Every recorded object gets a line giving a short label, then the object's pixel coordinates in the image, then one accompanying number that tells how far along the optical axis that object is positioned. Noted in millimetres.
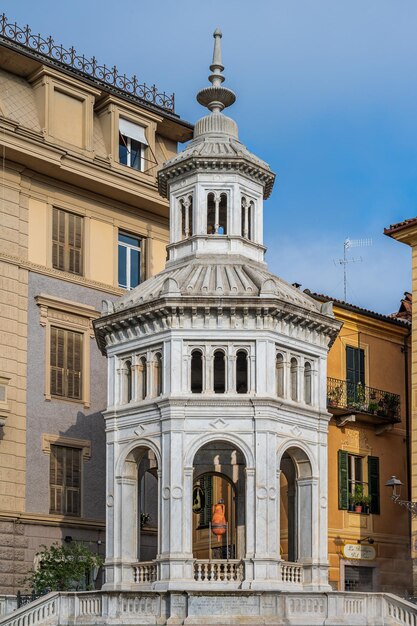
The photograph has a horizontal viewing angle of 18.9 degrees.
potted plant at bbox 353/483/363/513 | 53056
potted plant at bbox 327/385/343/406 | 52094
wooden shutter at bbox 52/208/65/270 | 53625
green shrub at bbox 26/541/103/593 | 45188
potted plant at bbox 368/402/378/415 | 54188
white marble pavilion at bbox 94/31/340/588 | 39000
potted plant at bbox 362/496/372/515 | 53406
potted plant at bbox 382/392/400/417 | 55031
